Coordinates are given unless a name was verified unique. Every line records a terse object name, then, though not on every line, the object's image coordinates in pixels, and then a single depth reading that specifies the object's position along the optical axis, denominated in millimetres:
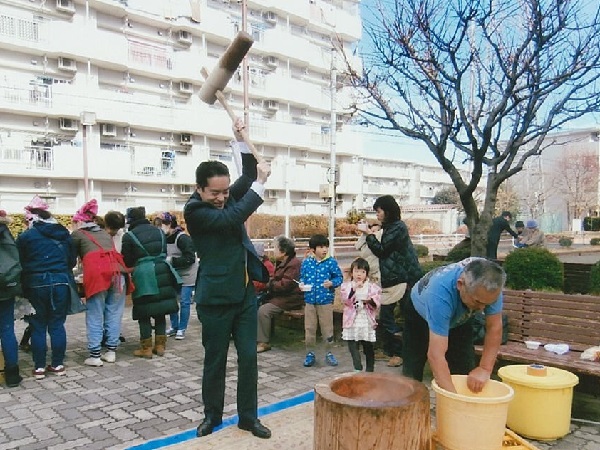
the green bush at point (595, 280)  6785
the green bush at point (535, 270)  7164
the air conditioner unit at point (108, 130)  26844
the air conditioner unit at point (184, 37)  30227
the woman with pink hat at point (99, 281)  5883
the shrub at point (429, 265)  8352
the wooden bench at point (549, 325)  4594
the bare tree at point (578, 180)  44634
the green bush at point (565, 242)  28750
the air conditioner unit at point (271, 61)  34534
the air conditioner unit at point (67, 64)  25312
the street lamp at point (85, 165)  23969
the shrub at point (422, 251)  16544
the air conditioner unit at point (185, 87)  30234
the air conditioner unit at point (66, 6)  25078
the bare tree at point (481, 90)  6438
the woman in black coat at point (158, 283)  6273
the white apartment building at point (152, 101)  24492
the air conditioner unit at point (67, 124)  25469
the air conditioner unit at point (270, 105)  34531
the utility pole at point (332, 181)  17797
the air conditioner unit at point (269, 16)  34312
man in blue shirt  2814
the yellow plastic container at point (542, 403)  3795
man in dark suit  3344
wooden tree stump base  2453
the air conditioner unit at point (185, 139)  30453
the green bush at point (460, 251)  8992
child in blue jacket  6055
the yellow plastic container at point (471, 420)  2832
